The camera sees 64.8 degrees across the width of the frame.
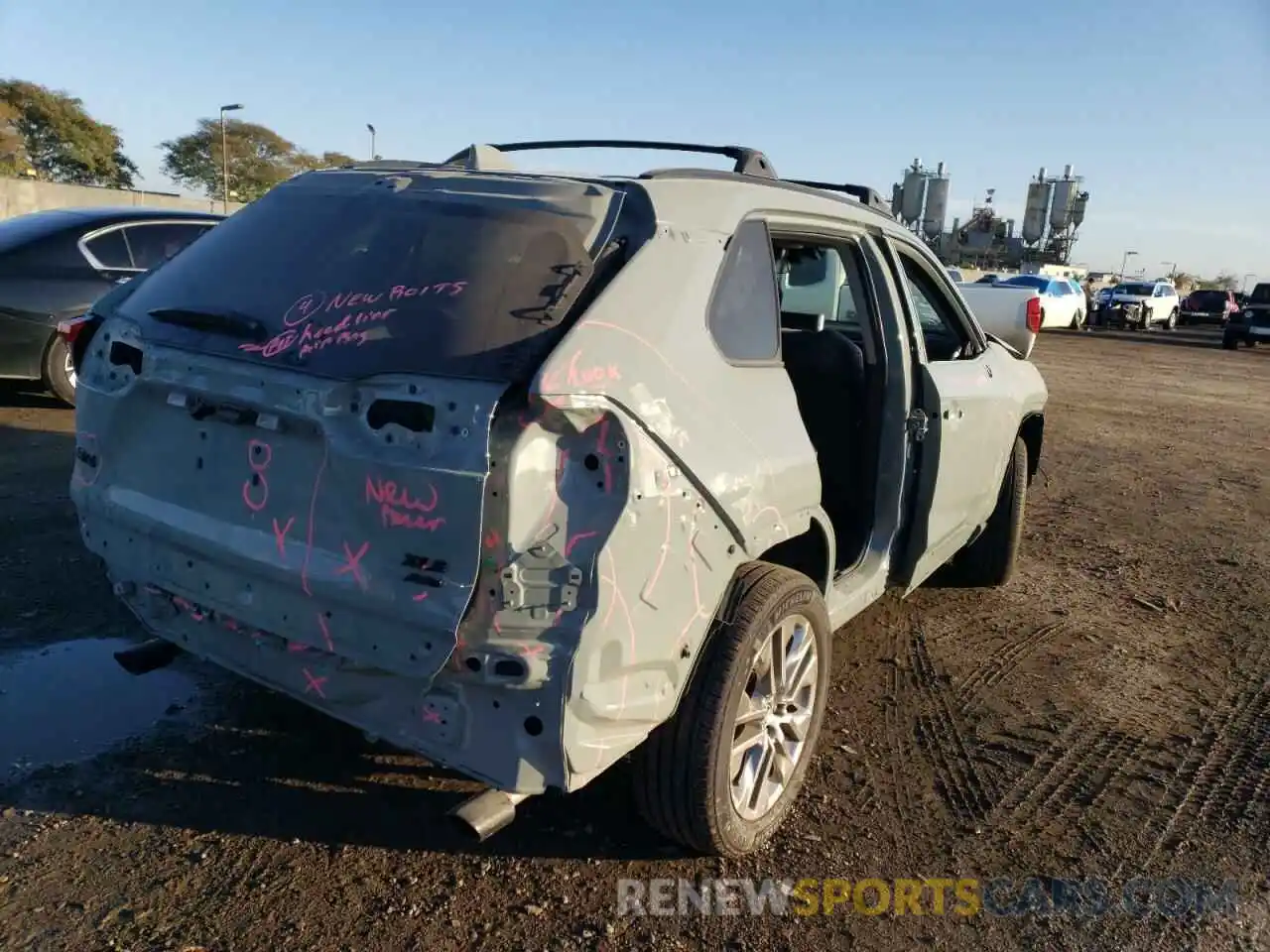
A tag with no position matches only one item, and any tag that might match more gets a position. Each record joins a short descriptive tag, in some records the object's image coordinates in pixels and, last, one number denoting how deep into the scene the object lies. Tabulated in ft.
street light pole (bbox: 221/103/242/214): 189.47
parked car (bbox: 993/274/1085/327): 104.16
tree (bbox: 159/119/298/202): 219.20
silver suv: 7.38
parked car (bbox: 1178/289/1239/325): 134.92
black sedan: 24.02
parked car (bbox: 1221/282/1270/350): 93.71
